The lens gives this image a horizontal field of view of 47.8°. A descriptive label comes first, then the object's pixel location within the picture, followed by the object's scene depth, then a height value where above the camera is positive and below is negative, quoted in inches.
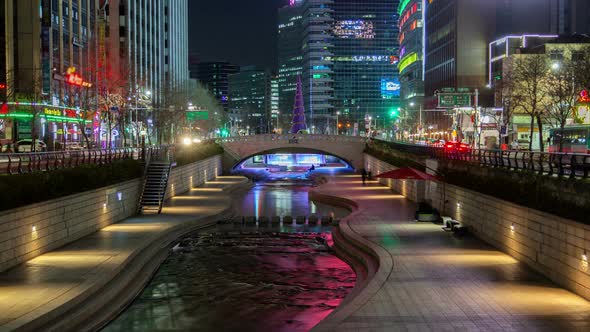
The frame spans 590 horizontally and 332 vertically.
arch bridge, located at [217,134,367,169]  3843.5 -23.8
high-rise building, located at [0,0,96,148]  2583.7 +321.7
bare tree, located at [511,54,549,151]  2549.2 +252.0
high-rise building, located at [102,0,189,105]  3531.0 +683.4
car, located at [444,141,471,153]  1624.8 -26.2
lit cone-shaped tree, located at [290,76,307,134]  5974.4 +233.8
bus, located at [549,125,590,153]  1902.1 +2.3
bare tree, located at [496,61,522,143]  2722.7 +210.9
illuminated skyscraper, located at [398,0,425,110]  6145.2 +836.0
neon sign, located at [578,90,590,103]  1871.3 +118.6
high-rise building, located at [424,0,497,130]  4559.5 +675.2
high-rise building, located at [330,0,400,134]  7225.4 +578.5
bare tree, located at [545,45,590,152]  2262.3 +203.1
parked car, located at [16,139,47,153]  2097.3 -10.8
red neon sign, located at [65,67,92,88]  2153.1 +209.9
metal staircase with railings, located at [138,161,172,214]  1643.7 -113.9
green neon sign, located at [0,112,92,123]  2502.2 +104.4
